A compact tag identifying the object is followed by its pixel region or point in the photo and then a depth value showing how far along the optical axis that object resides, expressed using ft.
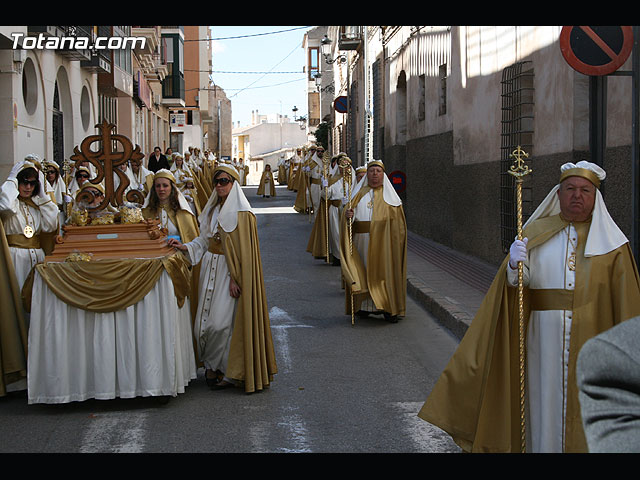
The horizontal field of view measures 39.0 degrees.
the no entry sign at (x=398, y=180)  52.51
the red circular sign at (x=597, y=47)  23.56
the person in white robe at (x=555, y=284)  15.47
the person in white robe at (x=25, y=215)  24.11
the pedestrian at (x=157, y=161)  95.27
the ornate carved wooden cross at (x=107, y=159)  23.13
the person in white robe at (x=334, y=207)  50.57
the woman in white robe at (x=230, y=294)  22.79
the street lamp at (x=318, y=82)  206.59
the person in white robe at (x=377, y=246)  33.09
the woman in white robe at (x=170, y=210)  24.41
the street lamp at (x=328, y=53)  127.13
